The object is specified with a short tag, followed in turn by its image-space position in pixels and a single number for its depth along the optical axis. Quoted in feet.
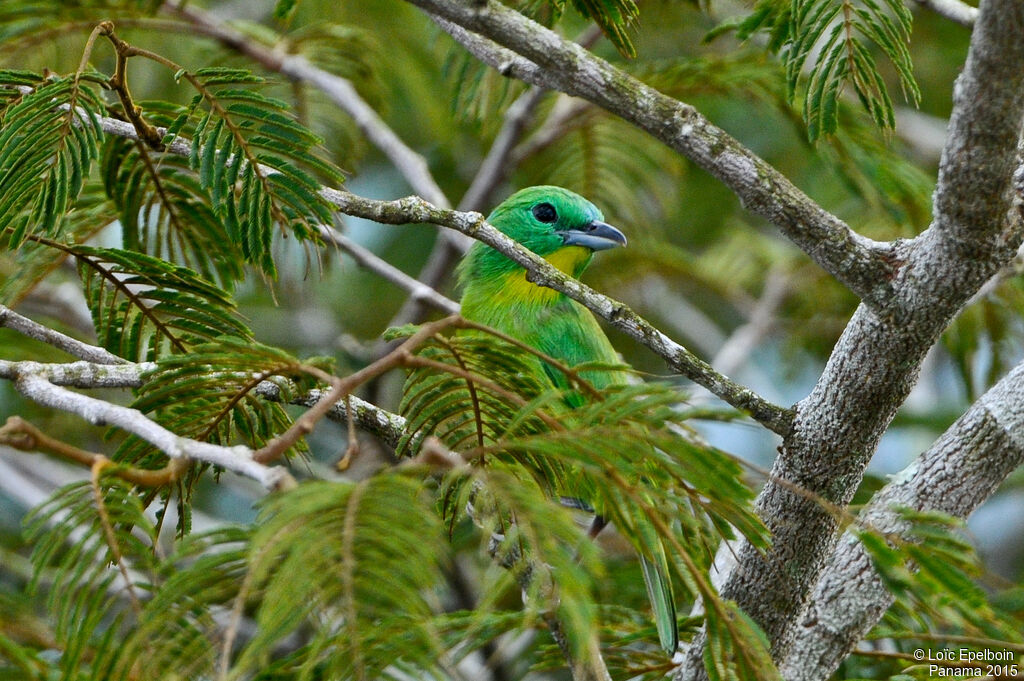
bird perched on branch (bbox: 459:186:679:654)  28.81
